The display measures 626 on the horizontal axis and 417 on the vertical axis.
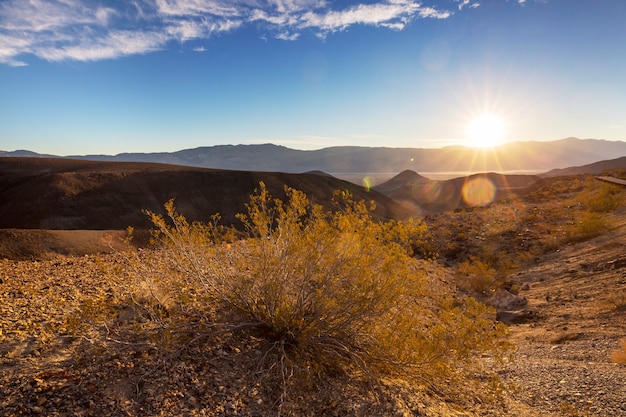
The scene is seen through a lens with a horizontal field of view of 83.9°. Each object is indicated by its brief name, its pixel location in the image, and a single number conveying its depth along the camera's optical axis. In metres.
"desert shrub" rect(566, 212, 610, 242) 14.85
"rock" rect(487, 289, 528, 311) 10.27
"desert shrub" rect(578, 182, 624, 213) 18.81
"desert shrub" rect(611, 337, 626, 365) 5.51
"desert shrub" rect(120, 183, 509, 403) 4.55
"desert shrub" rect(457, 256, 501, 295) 12.08
